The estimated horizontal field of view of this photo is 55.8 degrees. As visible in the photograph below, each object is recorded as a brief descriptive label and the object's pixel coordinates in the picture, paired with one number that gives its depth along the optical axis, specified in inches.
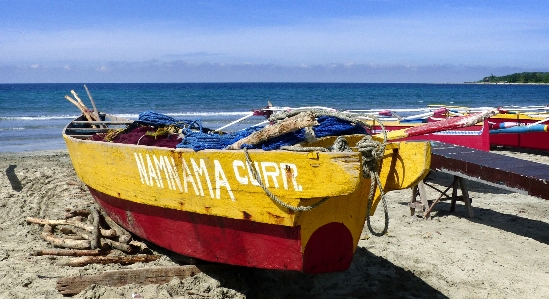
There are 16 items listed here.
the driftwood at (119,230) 211.9
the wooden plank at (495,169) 219.2
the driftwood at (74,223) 220.2
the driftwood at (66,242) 211.6
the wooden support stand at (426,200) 275.3
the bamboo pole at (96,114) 354.7
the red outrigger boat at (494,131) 409.1
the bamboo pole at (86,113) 351.5
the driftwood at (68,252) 205.2
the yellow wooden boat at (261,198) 133.5
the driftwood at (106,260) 196.9
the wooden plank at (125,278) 173.3
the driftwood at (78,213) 255.9
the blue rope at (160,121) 218.1
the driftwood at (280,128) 134.3
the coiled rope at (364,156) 135.6
